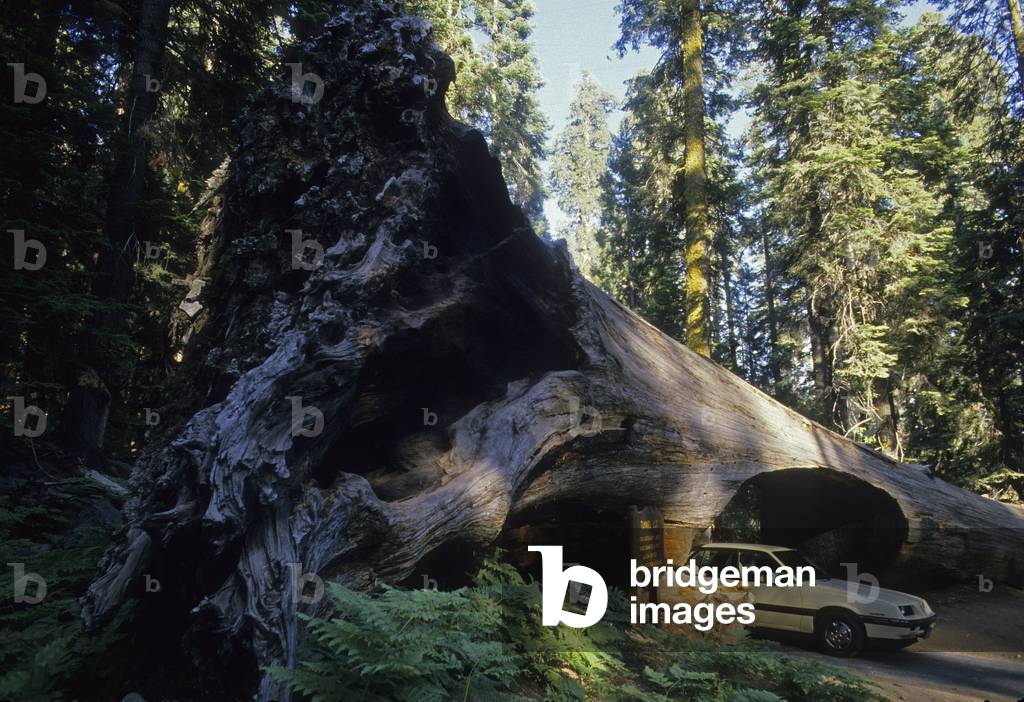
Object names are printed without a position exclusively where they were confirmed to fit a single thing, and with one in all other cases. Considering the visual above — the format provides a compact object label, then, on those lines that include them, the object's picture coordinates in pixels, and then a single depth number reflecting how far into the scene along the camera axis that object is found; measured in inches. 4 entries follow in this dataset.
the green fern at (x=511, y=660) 143.3
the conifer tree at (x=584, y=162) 1569.9
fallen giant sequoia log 193.3
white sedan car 318.3
